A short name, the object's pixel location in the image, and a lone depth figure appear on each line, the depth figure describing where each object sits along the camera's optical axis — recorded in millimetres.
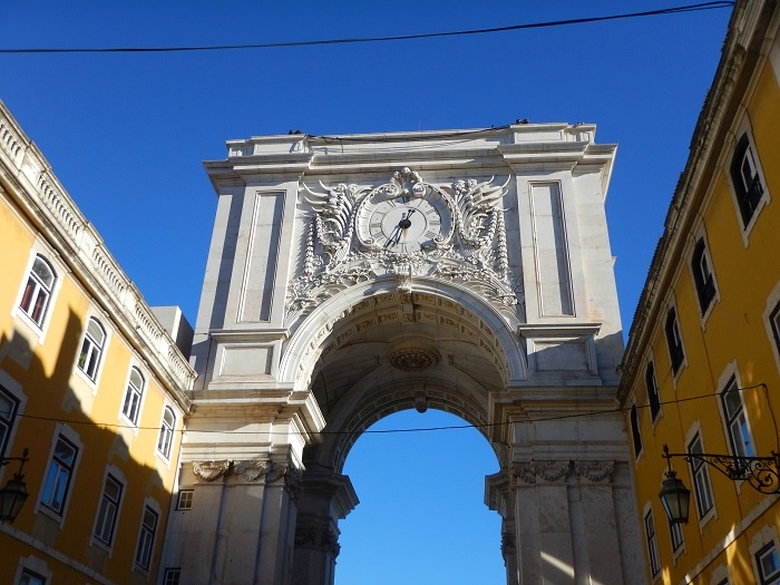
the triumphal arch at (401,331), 23703
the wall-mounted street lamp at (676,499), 12852
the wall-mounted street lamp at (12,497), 13695
